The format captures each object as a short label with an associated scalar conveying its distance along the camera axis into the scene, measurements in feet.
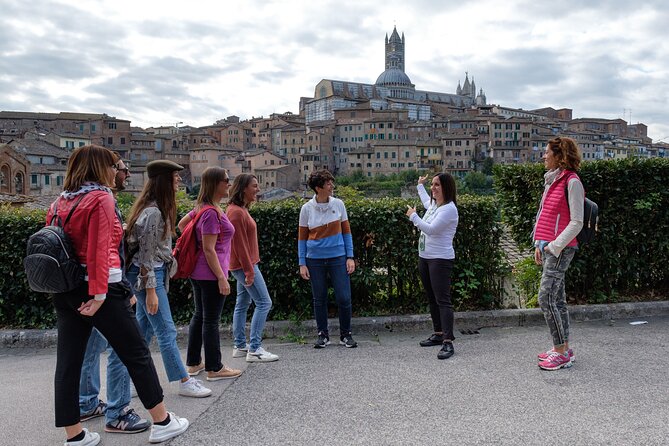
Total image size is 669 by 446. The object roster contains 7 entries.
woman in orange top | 16.26
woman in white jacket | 17.19
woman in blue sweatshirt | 17.94
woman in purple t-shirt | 14.42
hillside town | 305.32
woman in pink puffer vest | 15.25
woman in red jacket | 10.71
